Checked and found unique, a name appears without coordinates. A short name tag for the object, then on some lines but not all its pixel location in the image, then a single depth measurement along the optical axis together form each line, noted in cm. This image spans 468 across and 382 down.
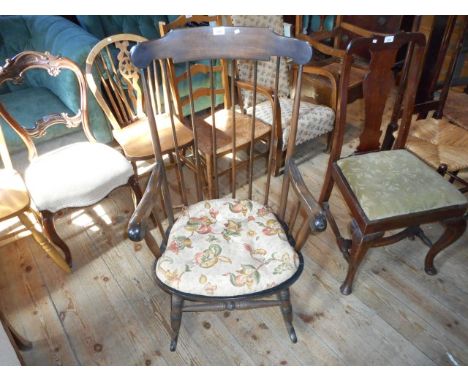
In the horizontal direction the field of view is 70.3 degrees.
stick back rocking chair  102
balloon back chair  139
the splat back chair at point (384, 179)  126
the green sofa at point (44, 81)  200
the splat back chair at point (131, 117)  165
